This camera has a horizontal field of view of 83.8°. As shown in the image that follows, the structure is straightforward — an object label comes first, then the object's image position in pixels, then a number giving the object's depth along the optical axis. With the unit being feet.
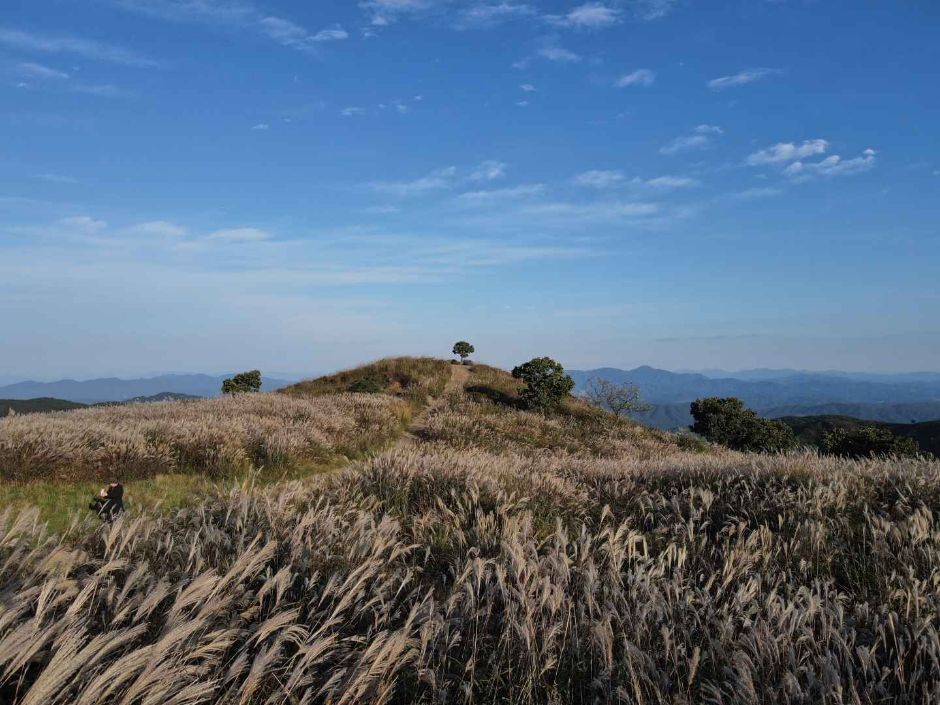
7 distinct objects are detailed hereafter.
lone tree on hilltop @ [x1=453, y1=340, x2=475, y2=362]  145.18
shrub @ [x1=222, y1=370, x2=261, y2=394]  125.18
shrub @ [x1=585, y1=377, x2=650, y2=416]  128.06
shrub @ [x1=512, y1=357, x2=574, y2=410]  101.14
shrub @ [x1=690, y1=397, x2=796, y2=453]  143.64
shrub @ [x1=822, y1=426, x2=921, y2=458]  113.29
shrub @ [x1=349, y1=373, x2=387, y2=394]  104.22
